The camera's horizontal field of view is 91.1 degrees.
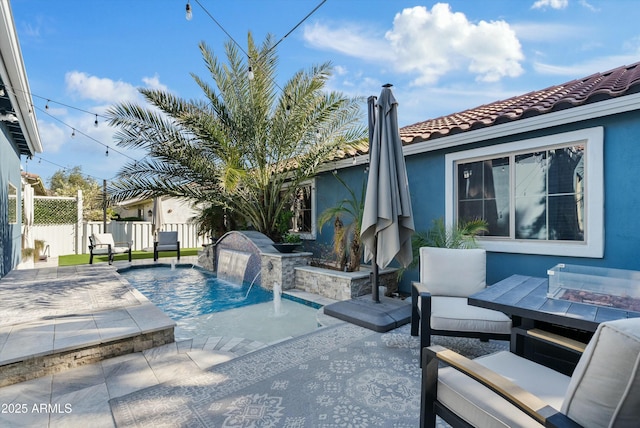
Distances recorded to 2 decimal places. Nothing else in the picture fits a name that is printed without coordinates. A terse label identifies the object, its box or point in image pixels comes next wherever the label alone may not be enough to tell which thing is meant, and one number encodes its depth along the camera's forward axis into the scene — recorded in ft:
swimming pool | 18.71
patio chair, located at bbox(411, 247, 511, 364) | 11.91
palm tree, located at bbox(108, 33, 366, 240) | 29.86
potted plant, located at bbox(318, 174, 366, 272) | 24.70
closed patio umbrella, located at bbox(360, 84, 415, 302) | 16.37
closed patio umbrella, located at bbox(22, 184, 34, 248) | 42.88
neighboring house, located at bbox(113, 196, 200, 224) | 78.43
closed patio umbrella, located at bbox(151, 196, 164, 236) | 52.54
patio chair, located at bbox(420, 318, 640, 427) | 4.66
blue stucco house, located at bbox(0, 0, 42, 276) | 17.79
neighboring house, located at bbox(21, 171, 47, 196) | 48.93
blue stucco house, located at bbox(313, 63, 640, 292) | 15.94
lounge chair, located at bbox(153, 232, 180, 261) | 46.84
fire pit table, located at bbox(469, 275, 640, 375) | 8.63
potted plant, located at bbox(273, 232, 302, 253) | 30.07
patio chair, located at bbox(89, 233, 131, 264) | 40.93
